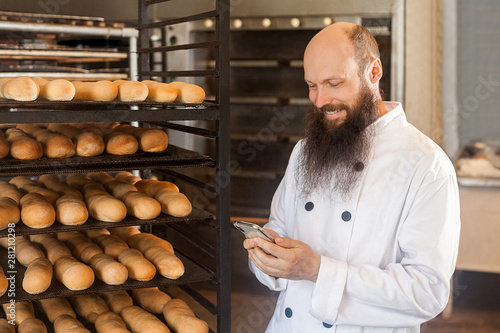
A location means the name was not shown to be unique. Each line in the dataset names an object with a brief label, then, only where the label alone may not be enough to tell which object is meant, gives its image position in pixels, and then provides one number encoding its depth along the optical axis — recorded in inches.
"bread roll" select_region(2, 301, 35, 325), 64.0
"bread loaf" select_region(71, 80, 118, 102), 60.3
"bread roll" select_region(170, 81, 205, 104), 63.9
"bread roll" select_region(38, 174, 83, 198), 70.9
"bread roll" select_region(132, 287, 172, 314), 68.7
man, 61.0
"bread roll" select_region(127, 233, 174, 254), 69.9
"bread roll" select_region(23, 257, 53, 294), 57.8
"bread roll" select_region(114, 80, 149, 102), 62.0
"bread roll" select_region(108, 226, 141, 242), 75.3
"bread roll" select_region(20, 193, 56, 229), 60.1
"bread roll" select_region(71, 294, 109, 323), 67.3
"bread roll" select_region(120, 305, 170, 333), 62.2
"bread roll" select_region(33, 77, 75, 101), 57.8
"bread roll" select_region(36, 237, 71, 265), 67.1
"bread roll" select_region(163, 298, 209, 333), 62.3
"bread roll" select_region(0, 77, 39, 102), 55.3
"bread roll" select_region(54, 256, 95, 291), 59.3
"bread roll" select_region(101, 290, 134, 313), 68.4
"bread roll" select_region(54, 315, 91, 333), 60.7
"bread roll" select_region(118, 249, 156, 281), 62.1
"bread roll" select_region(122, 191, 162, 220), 64.4
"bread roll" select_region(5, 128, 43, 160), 61.1
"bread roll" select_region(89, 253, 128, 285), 61.1
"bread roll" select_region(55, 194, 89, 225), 61.9
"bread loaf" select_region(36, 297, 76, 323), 65.7
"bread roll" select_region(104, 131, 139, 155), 65.3
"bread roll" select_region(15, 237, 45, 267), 66.4
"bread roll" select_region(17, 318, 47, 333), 60.7
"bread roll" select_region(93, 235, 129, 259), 68.3
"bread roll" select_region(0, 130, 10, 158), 61.0
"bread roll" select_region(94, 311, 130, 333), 61.4
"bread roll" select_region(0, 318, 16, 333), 62.1
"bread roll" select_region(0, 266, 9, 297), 57.7
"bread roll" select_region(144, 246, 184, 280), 63.4
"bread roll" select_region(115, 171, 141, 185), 76.7
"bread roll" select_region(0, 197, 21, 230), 58.9
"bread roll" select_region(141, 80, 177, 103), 63.4
